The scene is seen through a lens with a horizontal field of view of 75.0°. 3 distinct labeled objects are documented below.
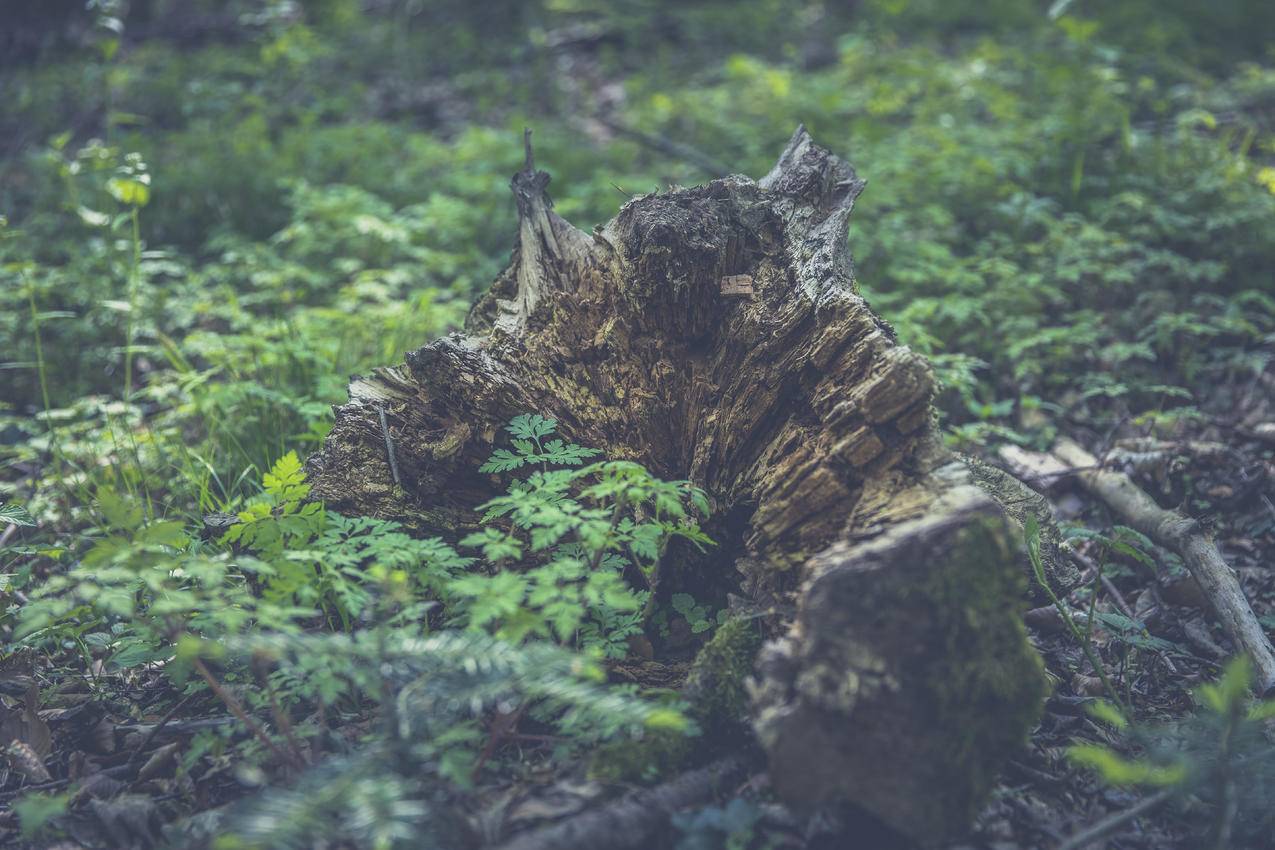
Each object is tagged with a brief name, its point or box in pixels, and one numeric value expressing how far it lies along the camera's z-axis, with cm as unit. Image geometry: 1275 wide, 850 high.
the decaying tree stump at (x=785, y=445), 201
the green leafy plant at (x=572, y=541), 211
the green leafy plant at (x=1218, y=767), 184
